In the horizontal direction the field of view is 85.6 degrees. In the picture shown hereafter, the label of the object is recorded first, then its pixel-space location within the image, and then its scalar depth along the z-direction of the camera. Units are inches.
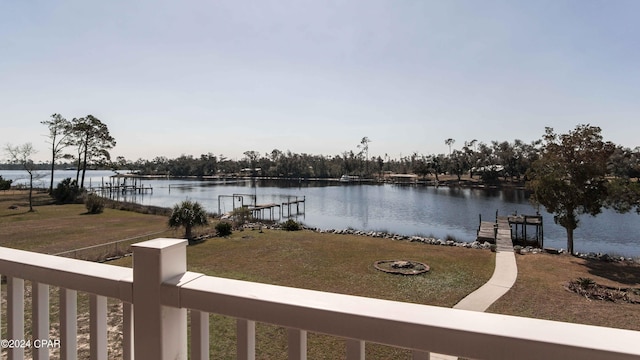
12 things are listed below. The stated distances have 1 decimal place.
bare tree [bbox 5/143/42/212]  1337.4
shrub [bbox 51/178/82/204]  1332.4
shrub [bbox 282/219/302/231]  926.4
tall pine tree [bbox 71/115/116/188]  1551.4
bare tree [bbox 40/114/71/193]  1477.6
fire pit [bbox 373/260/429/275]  506.9
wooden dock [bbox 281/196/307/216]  1591.7
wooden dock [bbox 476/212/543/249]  763.4
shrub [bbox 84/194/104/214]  1105.4
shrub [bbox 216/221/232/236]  800.9
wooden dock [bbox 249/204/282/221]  1373.0
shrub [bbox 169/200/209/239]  749.3
